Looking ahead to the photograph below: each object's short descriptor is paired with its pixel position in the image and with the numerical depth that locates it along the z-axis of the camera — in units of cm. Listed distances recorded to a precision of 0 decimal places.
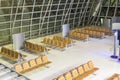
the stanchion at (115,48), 1275
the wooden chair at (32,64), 1093
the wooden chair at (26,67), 1051
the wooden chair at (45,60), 1157
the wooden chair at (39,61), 1127
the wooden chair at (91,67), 1052
